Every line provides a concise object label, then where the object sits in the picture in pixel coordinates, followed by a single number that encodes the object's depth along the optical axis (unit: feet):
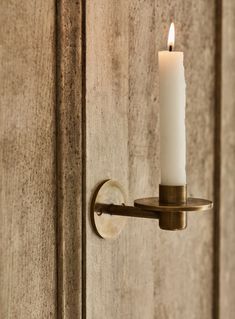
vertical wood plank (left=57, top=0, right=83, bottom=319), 2.55
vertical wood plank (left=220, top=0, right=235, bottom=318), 3.67
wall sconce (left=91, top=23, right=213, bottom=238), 2.42
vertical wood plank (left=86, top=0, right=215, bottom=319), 2.72
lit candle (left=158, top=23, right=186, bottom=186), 2.44
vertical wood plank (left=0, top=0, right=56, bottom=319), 2.35
